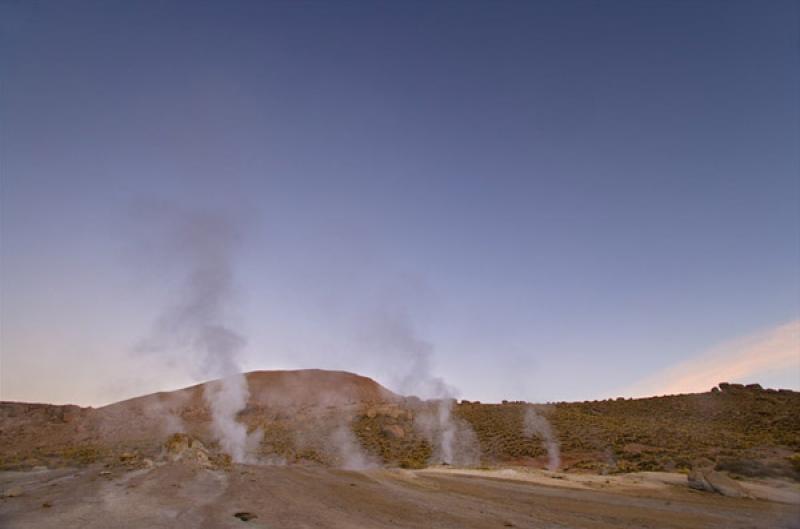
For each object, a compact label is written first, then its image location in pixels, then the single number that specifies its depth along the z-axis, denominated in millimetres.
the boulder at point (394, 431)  45469
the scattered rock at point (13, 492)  15988
